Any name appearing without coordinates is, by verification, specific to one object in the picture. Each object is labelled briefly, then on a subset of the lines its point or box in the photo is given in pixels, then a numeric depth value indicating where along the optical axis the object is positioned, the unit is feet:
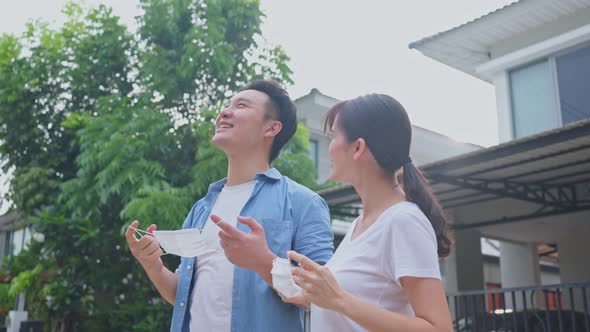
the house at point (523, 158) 24.71
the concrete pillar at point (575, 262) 39.70
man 6.63
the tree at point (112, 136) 26.81
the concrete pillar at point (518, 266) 44.55
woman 4.50
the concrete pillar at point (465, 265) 40.96
